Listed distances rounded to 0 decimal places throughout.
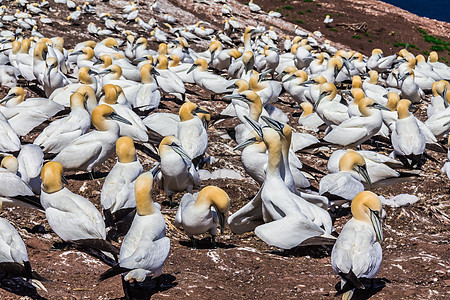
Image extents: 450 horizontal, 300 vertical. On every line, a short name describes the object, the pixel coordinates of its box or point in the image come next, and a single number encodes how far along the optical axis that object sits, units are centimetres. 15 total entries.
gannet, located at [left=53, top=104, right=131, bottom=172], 1445
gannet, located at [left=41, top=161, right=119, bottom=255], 1024
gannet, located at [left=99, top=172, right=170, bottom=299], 852
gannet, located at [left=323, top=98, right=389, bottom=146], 1864
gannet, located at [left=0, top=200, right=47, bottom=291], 841
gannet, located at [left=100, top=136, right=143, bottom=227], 1167
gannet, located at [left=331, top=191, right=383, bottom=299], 887
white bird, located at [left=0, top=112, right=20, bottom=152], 1512
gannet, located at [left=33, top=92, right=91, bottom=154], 1556
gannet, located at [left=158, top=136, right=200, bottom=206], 1368
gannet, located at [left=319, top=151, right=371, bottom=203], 1310
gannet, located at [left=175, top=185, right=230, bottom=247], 1100
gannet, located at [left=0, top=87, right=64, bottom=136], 1733
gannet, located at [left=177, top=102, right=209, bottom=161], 1539
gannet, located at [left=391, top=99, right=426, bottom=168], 1797
